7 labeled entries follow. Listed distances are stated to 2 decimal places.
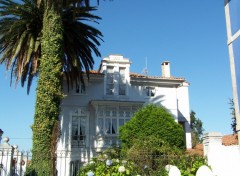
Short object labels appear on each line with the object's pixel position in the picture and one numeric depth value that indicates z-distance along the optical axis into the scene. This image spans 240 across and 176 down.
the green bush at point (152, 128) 19.59
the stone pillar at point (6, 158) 10.79
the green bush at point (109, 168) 9.67
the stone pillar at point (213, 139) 11.21
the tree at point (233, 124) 17.86
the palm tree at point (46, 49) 15.09
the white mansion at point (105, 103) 23.80
